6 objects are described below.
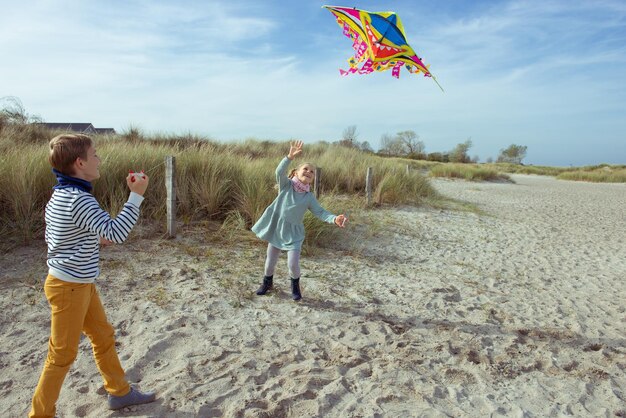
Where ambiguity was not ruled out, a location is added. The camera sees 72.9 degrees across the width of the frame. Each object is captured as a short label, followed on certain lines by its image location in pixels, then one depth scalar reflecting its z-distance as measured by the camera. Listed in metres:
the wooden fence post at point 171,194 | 6.49
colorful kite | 4.65
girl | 4.39
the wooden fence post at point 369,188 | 11.21
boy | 2.17
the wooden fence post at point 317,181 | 9.59
